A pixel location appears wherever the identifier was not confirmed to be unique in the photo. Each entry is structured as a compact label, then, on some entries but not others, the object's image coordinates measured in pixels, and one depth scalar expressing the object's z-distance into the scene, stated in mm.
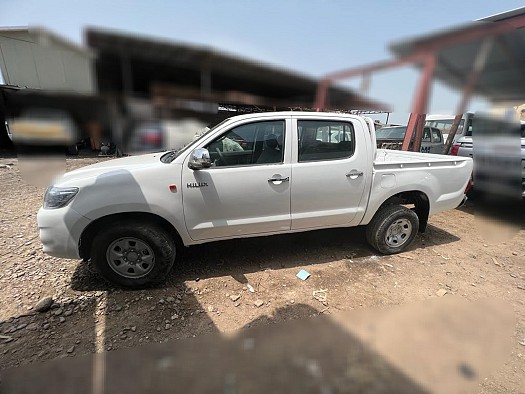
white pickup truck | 2439
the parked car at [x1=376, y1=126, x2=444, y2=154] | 8406
